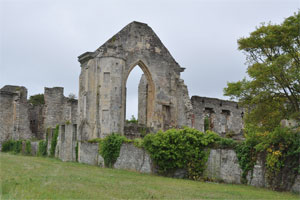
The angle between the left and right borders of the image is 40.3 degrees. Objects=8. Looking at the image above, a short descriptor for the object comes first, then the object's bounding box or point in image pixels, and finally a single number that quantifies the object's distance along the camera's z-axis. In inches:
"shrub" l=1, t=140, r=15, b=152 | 1430.1
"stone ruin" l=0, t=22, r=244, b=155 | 1010.1
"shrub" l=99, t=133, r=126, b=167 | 771.4
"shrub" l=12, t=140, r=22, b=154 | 1329.0
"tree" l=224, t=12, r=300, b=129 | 541.6
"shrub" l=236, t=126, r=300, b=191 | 481.7
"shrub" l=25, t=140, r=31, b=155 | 1244.6
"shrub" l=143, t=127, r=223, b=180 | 613.0
